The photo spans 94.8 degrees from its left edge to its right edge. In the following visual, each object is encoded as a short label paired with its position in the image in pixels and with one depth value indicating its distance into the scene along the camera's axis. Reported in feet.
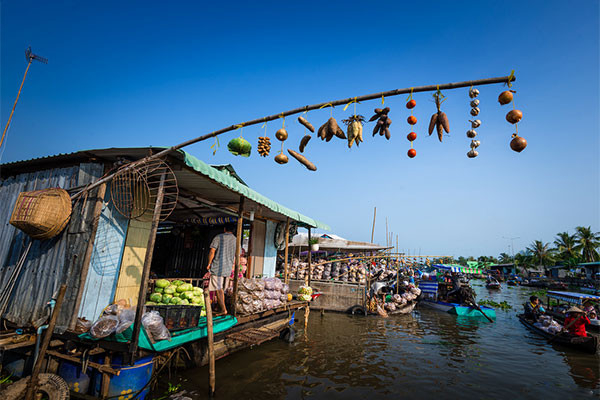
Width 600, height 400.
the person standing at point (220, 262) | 23.85
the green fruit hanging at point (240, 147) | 18.89
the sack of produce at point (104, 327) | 15.11
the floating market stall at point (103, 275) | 15.76
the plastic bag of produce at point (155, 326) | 15.80
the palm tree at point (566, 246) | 169.76
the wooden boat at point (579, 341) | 33.12
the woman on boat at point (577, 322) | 34.76
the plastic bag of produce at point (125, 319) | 15.61
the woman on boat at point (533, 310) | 47.74
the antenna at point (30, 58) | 42.84
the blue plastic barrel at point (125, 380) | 15.00
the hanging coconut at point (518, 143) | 9.22
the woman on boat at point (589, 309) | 39.86
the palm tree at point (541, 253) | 193.71
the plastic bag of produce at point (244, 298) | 24.67
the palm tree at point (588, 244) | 156.01
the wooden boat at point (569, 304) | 39.99
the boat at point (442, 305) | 56.65
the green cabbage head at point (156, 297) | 20.79
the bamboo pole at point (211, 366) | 17.42
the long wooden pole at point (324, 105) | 9.53
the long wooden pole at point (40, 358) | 13.70
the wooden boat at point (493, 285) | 125.55
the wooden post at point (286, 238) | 36.73
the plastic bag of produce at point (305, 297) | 36.78
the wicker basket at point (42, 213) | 16.88
